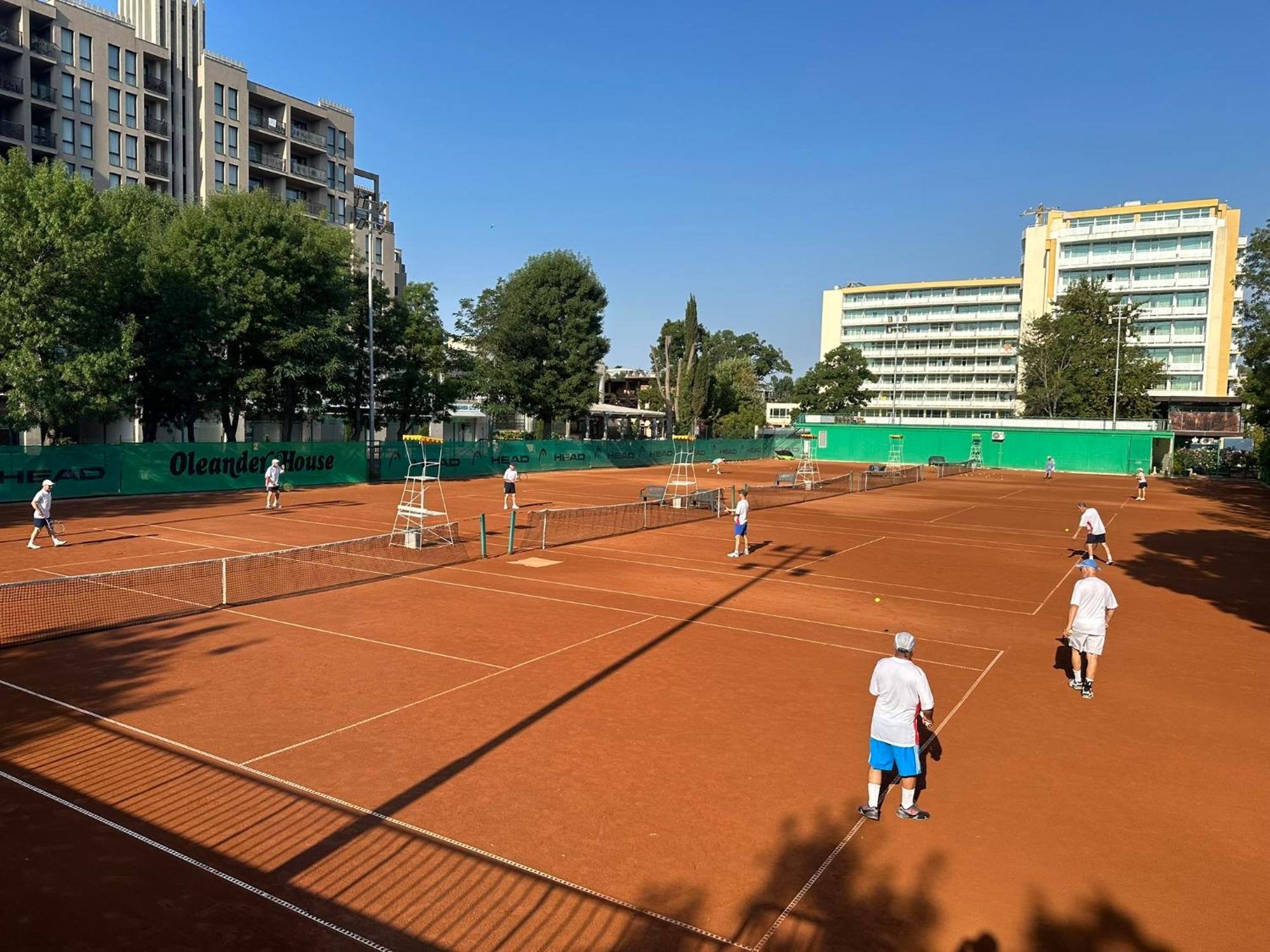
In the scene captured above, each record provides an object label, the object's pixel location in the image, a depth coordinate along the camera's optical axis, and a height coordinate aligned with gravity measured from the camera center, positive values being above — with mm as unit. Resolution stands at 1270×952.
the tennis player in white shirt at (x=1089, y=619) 10961 -2478
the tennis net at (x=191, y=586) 13906 -3496
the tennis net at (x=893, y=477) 51719 -3379
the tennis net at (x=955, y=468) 66069 -3359
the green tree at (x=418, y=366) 52375 +3053
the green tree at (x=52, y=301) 31938 +4067
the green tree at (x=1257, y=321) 45281 +6400
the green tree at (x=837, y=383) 104188 +5237
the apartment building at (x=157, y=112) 54938 +22138
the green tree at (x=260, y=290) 39969 +5884
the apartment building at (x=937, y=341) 121000 +12865
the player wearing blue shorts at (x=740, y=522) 21703 -2578
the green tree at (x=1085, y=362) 81188 +6859
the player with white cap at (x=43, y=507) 20812 -2504
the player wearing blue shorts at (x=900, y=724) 7383 -2630
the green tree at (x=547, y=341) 64438 +5872
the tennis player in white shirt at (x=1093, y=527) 20609 -2386
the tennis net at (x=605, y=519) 25047 -3482
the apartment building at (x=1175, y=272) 92062 +18135
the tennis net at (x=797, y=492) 39062 -3536
